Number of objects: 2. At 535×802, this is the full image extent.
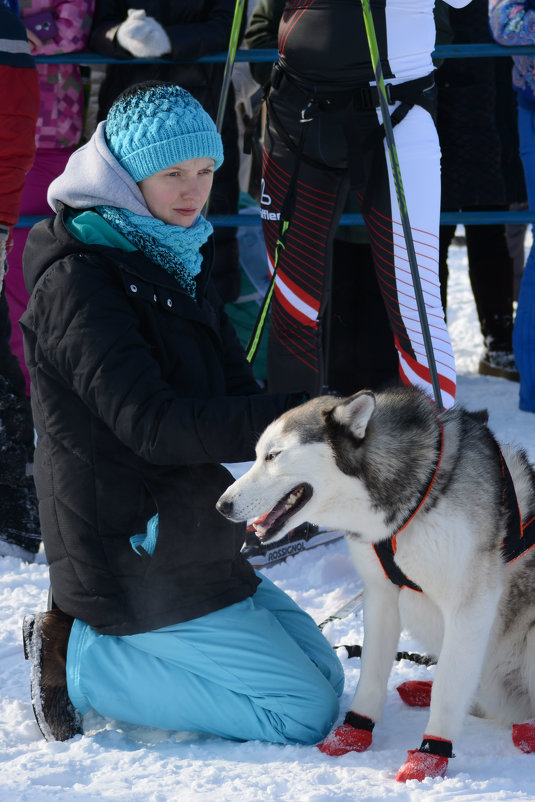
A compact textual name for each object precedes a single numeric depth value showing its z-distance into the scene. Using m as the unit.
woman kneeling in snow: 4.62
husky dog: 4.32
